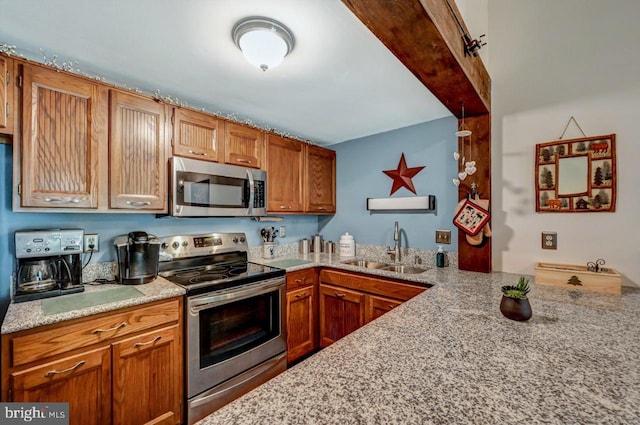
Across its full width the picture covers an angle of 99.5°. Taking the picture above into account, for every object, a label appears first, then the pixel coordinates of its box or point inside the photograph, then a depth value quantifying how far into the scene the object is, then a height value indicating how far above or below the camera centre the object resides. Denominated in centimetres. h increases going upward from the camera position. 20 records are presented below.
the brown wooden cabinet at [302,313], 242 -94
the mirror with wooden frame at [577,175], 172 +26
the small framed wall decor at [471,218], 210 -4
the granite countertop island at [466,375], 62 -46
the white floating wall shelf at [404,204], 259 +9
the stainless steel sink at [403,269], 252 -55
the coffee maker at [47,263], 150 -31
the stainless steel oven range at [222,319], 175 -78
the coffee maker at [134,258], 181 -31
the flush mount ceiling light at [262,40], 131 +87
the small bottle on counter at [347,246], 304 -38
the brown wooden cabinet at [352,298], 218 -75
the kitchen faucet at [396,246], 273 -34
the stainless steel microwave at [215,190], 200 +18
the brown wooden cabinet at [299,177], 273 +39
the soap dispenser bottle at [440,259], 244 -42
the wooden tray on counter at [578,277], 156 -39
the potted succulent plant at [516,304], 115 -39
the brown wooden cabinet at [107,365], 124 -79
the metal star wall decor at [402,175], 273 +39
